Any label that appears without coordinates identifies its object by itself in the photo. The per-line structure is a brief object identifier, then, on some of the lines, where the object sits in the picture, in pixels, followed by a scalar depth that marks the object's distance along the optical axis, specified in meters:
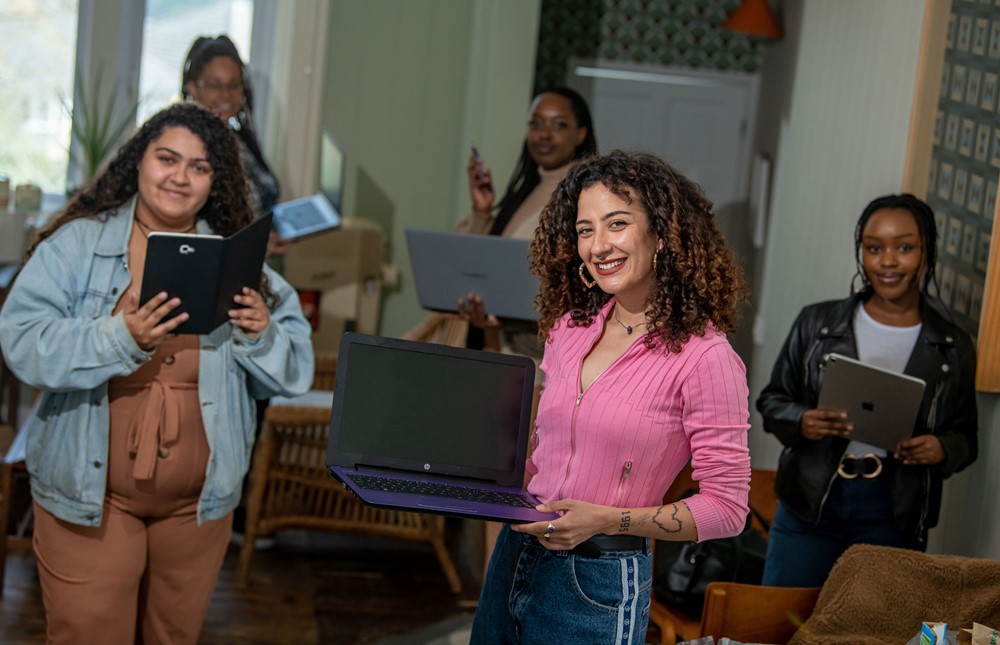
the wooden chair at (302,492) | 4.26
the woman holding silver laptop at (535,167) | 3.96
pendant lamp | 6.22
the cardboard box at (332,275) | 5.27
